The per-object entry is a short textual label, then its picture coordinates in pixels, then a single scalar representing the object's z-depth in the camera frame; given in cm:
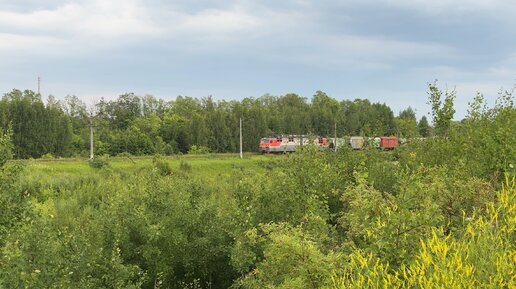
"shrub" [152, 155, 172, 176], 3837
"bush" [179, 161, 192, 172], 4212
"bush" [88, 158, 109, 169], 3800
